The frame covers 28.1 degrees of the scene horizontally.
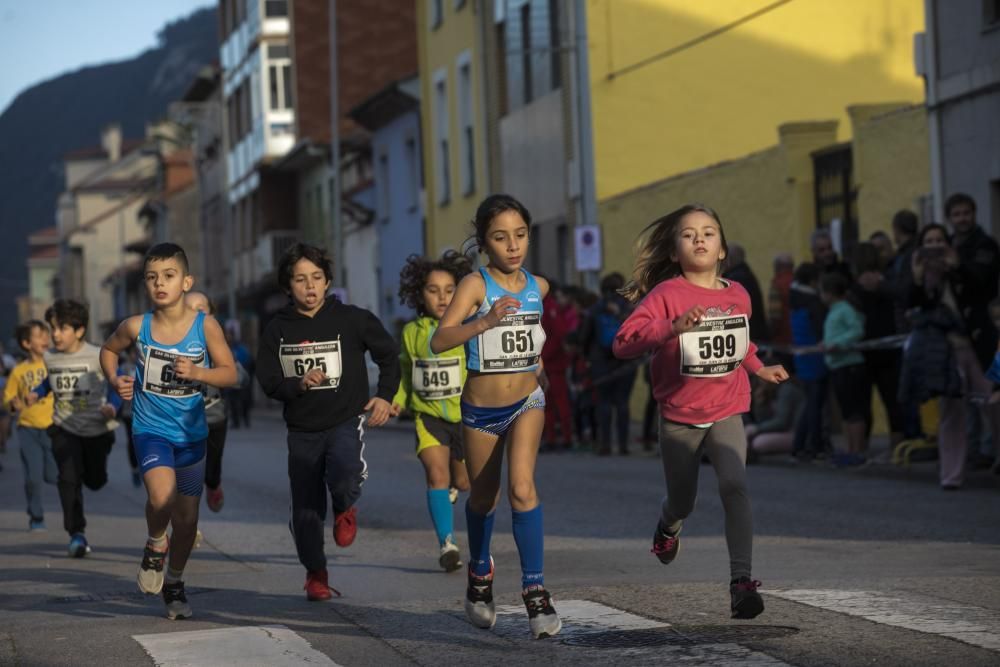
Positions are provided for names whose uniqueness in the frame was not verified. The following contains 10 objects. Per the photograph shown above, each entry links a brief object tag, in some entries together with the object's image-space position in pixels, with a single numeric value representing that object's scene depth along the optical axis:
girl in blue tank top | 7.97
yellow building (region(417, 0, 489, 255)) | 41.09
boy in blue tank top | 9.15
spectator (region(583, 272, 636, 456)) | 21.67
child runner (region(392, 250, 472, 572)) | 11.12
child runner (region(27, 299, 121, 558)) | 13.26
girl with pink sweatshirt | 8.07
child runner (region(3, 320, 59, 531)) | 14.69
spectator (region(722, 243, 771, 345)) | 18.75
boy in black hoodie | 9.52
